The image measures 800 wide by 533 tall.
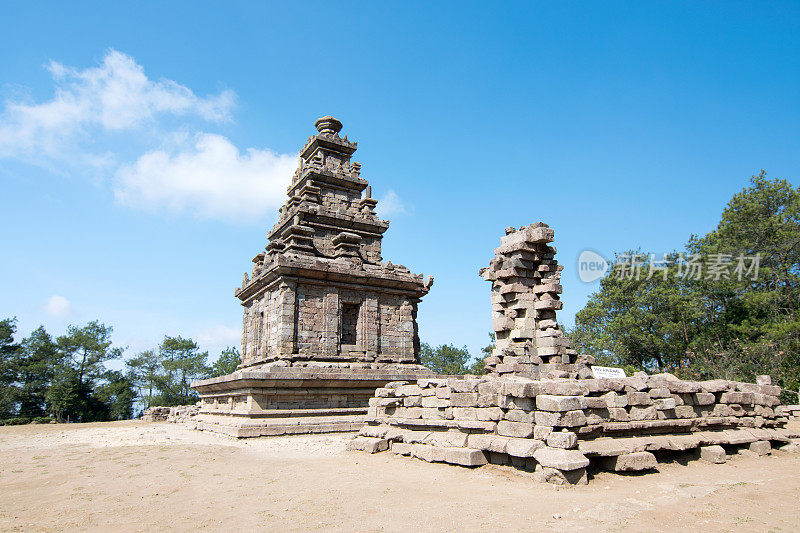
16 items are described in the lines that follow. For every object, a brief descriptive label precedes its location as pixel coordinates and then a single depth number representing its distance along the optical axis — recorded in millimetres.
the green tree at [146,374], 45438
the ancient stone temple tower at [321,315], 14203
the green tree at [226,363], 46531
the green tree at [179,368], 44781
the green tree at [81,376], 33438
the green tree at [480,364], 42719
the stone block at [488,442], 7691
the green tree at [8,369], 33969
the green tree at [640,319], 31047
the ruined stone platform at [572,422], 7219
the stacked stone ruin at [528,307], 10266
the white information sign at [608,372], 15144
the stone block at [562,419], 7137
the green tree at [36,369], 35375
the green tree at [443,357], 55153
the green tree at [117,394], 41322
